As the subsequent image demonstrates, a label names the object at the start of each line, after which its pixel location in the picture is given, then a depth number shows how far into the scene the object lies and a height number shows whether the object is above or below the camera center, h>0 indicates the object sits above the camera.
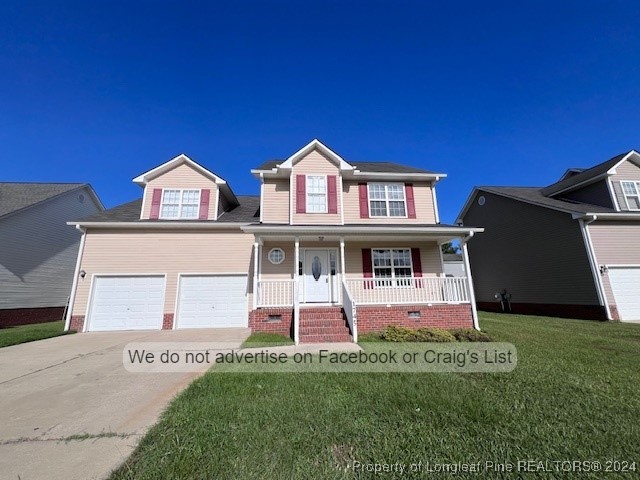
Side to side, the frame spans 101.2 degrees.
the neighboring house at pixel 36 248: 12.57 +2.85
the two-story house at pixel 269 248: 9.40 +1.97
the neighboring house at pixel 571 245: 11.20 +2.25
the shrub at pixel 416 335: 7.26 -1.12
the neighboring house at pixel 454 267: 25.10 +2.56
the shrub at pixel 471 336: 7.18 -1.16
